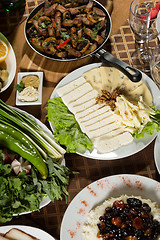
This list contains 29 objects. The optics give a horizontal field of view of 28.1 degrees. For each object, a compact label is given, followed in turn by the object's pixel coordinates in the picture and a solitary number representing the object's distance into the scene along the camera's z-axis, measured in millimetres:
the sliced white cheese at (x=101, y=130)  1978
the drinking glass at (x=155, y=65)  1964
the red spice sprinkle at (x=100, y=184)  1919
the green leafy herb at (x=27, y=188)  1790
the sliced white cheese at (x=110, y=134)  1967
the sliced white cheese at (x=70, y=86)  2107
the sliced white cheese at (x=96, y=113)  2035
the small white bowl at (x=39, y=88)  2085
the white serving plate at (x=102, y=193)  1892
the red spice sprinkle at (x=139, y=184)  1931
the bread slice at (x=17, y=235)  1877
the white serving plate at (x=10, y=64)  2182
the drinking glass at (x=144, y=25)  2105
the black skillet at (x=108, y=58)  2037
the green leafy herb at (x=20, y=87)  2109
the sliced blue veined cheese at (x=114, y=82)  2105
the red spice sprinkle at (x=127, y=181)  1938
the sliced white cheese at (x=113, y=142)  1928
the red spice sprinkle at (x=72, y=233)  1876
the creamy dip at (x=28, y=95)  2080
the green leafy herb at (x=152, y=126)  1938
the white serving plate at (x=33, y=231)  1876
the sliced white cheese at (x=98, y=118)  2017
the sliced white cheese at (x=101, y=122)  2008
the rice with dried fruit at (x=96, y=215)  1856
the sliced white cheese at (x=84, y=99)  2072
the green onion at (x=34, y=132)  1979
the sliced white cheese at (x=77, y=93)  2086
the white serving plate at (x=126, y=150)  1949
